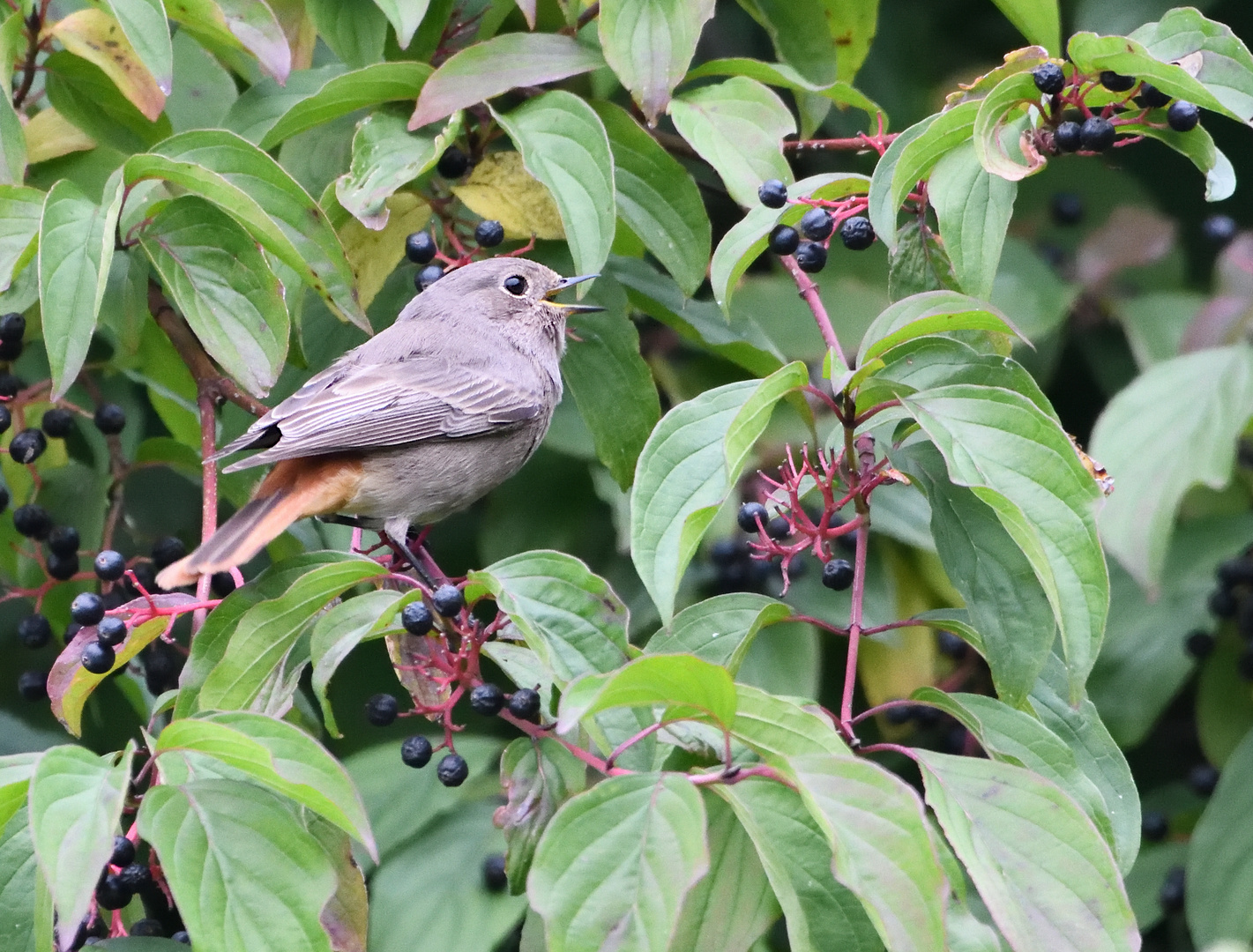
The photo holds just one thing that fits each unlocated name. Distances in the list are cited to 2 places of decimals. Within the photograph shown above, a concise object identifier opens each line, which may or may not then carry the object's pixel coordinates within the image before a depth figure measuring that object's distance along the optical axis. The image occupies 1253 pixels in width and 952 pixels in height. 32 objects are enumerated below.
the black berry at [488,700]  4.73
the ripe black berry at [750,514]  5.48
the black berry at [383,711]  5.12
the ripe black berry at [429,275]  6.40
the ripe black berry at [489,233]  6.16
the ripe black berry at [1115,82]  5.05
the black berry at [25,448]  6.02
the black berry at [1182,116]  5.14
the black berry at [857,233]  5.81
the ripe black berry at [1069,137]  5.24
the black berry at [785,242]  5.68
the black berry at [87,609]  5.08
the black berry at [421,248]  6.30
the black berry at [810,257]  5.63
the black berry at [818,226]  5.49
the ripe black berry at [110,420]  6.57
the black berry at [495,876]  6.19
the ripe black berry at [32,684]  6.64
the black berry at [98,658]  4.84
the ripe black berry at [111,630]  4.84
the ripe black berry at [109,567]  5.44
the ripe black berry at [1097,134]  5.16
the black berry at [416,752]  5.06
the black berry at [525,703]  4.70
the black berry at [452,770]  4.96
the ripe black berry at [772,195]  5.31
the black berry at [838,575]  5.43
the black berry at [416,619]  4.54
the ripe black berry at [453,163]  6.50
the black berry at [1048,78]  4.95
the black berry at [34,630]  6.58
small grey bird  6.16
